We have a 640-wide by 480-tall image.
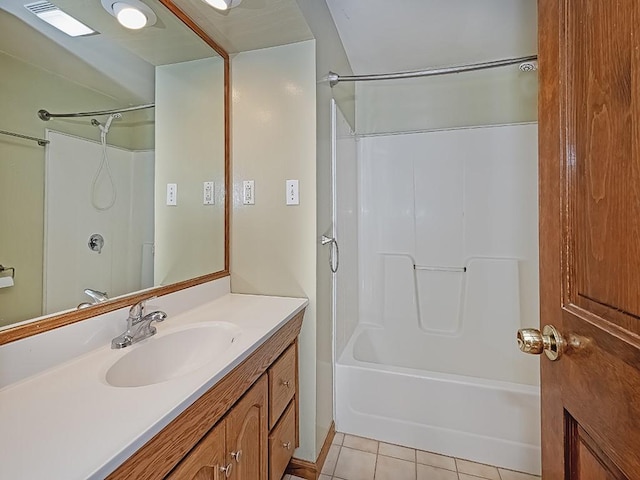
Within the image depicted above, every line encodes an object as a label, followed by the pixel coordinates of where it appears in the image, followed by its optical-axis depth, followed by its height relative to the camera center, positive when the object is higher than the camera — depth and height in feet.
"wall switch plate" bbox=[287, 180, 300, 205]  4.93 +0.77
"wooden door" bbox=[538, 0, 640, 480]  1.45 +0.06
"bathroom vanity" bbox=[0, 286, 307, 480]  1.75 -1.08
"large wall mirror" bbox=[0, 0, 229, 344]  2.76 +0.91
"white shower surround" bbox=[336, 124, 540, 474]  7.48 -0.33
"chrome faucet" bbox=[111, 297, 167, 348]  3.23 -0.86
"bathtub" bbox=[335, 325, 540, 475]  5.00 -2.82
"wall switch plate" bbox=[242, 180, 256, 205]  5.22 +0.83
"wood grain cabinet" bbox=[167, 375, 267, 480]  2.46 -1.79
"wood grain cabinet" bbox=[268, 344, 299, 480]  3.87 -2.17
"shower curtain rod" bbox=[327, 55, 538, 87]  4.98 +2.75
